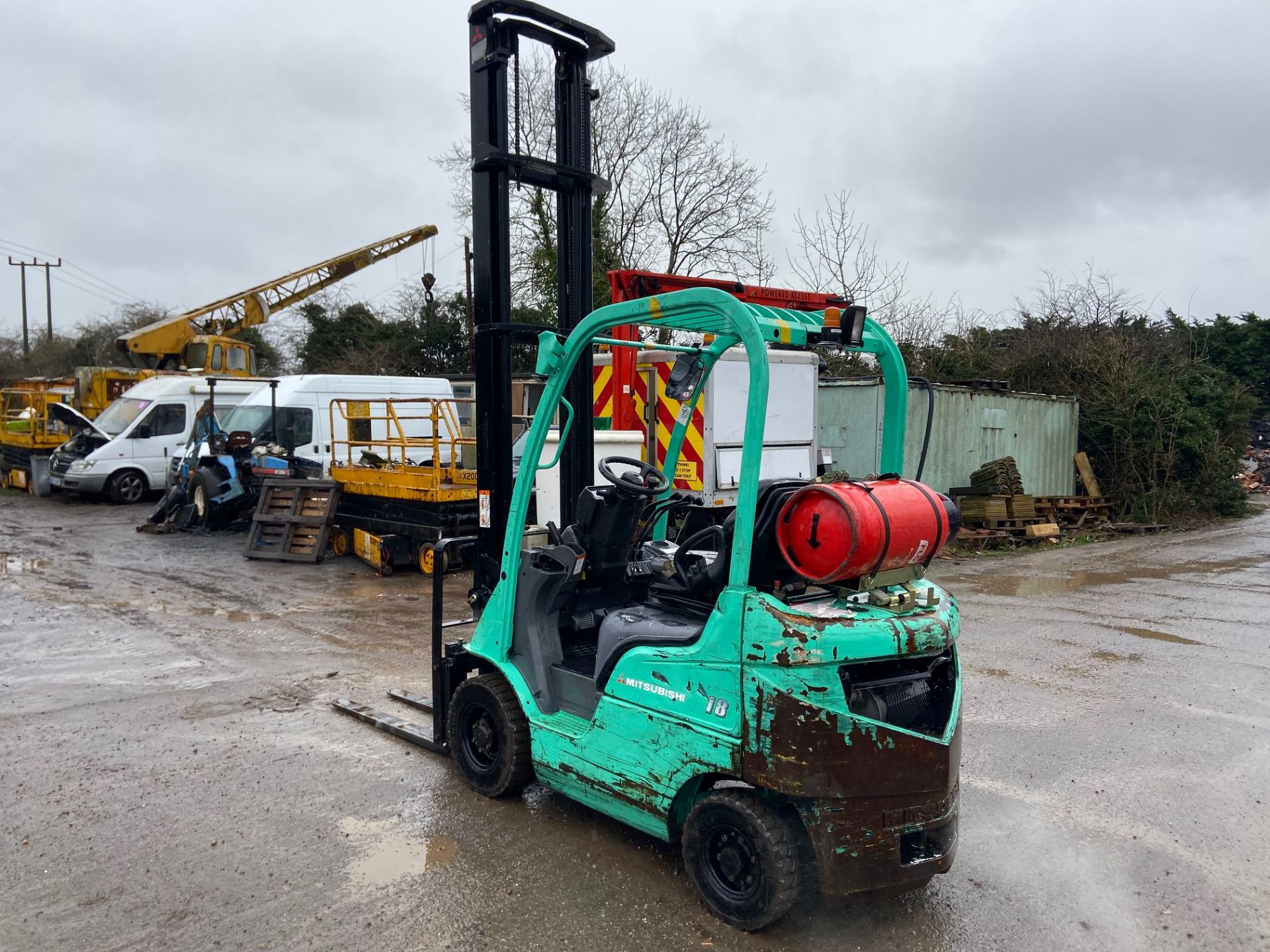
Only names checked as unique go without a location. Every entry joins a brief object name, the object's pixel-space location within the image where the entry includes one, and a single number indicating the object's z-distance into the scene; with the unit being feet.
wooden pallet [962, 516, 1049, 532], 45.24
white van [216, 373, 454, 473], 50.80
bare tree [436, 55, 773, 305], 77.77
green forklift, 10.56
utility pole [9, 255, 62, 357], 152.97
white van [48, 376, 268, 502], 56.85
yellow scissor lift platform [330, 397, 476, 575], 35.55
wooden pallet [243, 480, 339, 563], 38.68
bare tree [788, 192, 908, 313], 67.62
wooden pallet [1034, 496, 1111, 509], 49.14
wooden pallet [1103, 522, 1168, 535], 50.42
